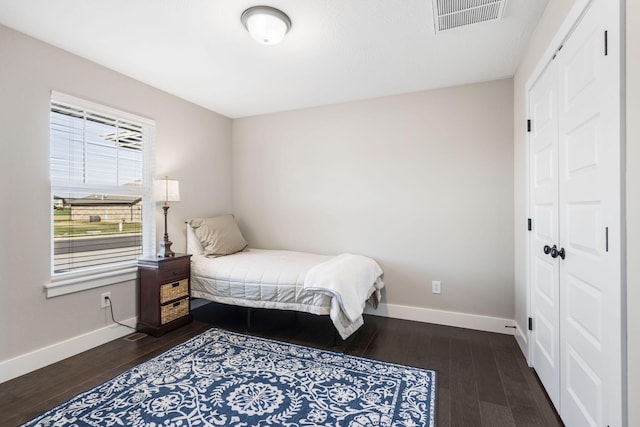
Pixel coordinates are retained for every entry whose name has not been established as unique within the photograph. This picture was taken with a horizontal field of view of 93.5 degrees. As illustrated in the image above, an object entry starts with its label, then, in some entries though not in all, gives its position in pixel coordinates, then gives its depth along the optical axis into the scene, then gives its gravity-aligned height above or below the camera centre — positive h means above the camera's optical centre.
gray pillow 3.43 -0.26
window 2.43 +0.19
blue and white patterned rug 1.69 -1.15
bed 2.49 -0.59
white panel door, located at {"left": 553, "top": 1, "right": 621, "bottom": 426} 1.12 -0.06
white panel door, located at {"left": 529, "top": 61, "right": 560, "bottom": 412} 1.77 -0.11
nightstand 2.81 -0.77
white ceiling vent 1.83 +1.28
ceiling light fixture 1.89 +1.24
